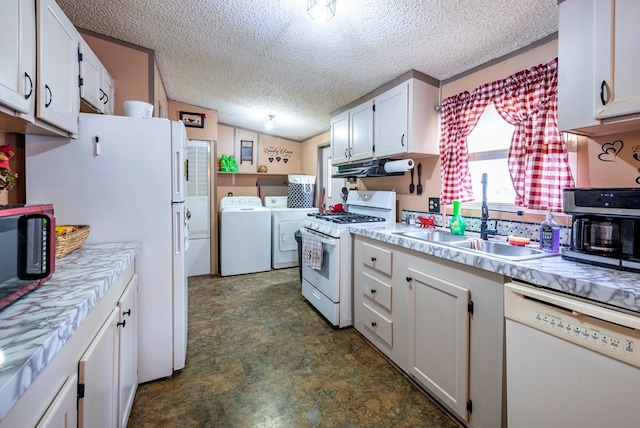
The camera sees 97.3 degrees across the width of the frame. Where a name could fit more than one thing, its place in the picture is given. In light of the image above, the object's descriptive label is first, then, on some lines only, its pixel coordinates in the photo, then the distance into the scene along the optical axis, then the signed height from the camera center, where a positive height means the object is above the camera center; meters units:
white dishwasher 0.87 -0.53
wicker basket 1.24 -0.14
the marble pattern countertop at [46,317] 0.52 -0.28
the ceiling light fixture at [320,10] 1.52 +1.10
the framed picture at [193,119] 3.83 +1.27
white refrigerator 1.57 +0.08
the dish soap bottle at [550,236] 1.42 -0.13
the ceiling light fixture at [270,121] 3.93 +1.30
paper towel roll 2.38 +0.40
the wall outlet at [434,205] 2.40 +0.05
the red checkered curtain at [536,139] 1.63 +0.44
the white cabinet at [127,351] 1.27 -0.71
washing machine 3.95 -0.43
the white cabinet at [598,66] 1.13 +0.63
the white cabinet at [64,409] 0.64 -0.49
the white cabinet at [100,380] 0.84 -0.58
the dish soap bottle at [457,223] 2.02 -0.09
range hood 2.64 +0.40
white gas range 2.43 -0.37
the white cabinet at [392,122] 2.34 +0.78
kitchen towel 2.59 -0.39
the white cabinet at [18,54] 0.99 +0.59
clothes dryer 4.27 -0.37
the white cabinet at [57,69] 1.20 +0.68
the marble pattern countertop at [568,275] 0.89 -0.24
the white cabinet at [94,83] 1.64 +0.84
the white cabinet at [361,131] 2.77 +0.82
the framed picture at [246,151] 4.74 +1.01
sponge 1.62 -0.18
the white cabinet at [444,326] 1.29 -0.64
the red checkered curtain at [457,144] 2.14 +0.54
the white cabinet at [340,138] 3.16 +0.84
